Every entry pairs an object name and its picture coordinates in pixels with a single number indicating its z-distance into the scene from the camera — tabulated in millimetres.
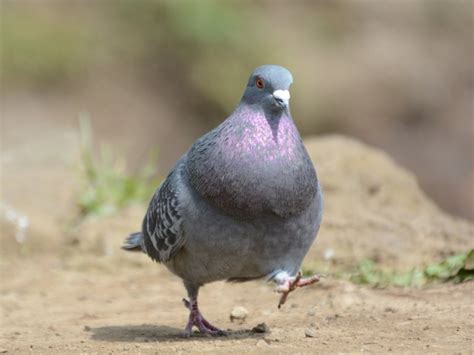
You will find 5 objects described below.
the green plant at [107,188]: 19094
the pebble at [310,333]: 11125
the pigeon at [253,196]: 10859
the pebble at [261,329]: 11680
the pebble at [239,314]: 13141
